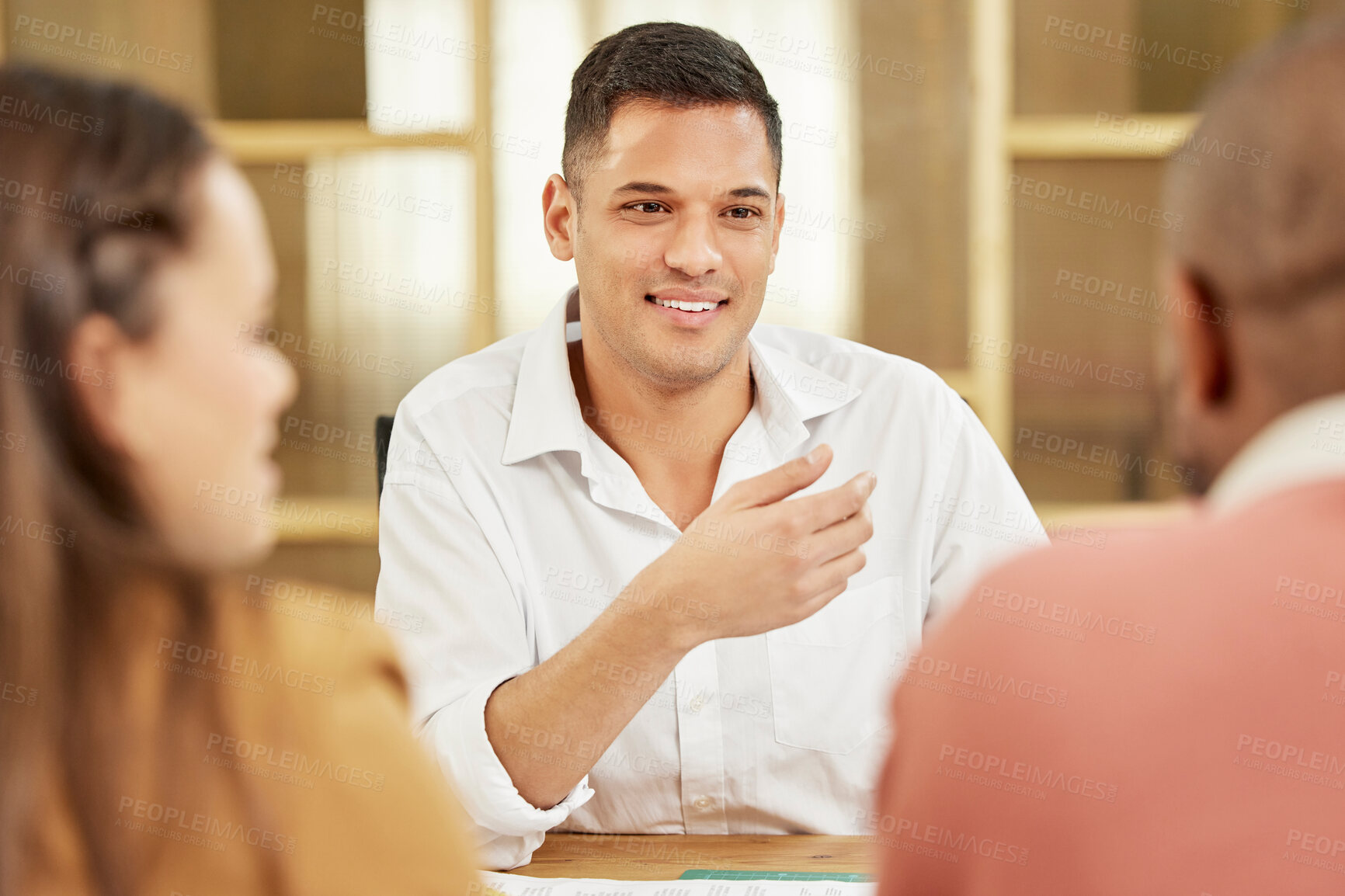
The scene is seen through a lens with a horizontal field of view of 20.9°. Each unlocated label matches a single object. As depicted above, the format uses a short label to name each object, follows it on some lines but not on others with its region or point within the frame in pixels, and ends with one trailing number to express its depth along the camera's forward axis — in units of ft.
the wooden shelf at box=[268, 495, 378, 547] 9.62
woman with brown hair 3.88
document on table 7.01
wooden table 7.12
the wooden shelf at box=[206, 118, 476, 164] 9.58
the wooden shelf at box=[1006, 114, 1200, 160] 9.45
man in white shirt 7.69
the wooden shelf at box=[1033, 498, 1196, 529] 9.52
